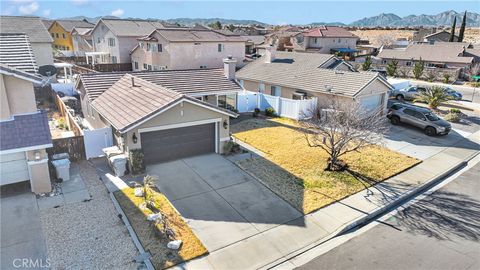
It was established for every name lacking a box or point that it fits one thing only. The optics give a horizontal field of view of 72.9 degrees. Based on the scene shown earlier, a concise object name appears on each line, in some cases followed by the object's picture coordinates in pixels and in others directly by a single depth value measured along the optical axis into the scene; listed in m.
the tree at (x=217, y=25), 109.72
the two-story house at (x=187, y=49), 36.31
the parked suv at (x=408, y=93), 32.94
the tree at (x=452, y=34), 67.59
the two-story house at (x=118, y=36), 45.59
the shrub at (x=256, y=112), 25.77
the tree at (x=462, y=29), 66.04
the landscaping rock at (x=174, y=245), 9.88
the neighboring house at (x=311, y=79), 23.66
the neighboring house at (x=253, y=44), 65.93
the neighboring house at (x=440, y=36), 74.56
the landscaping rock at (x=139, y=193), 12.87
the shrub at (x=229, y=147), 17.34
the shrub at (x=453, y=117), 25.64
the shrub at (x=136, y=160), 14.71
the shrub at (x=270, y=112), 25.72
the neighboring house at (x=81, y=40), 58.87
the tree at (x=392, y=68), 48.94
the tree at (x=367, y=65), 49.09
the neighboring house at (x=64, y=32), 69.56
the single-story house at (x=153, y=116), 15.05
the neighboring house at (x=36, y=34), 36.66
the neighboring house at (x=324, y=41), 63.09
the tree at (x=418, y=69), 45.97
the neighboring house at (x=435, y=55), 48.41
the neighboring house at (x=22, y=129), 11.84
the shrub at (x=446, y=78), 44.19
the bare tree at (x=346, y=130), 15.36
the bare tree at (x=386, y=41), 78.76
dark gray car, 21.75
